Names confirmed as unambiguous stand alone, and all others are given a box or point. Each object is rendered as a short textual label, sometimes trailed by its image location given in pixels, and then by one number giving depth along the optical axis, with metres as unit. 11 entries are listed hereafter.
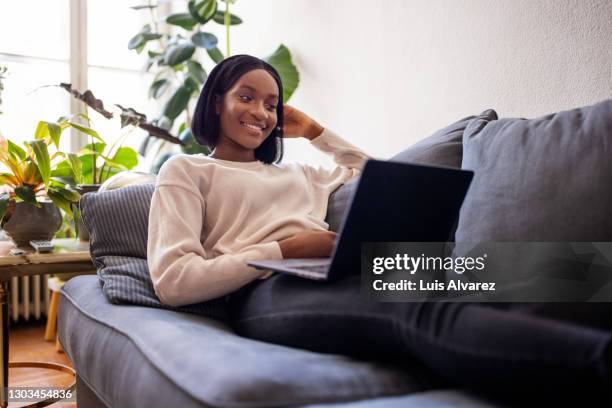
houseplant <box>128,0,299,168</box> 2.28
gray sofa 0.68
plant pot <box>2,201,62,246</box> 1.64
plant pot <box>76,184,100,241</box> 1.73
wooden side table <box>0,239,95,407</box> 1.45
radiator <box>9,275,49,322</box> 2.62
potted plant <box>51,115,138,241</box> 1.73
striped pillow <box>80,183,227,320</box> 1.17
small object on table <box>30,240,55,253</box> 1.54
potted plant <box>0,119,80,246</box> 1.62
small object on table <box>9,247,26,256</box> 1.51
